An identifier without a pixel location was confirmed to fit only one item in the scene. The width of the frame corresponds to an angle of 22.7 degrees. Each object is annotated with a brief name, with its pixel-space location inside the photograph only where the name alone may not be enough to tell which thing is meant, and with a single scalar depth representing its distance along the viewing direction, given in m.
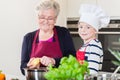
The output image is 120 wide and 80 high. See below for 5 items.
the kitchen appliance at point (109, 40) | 4.44
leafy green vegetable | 1.40
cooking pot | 1.87
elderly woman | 2.52
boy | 2.31
